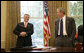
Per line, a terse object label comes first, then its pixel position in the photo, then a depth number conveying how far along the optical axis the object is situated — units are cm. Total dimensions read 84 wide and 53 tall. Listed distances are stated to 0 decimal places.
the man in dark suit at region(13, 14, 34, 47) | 503
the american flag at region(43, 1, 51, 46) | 537
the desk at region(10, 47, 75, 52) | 293
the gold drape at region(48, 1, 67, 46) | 622
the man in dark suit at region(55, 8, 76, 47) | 413
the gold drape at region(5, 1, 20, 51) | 632
